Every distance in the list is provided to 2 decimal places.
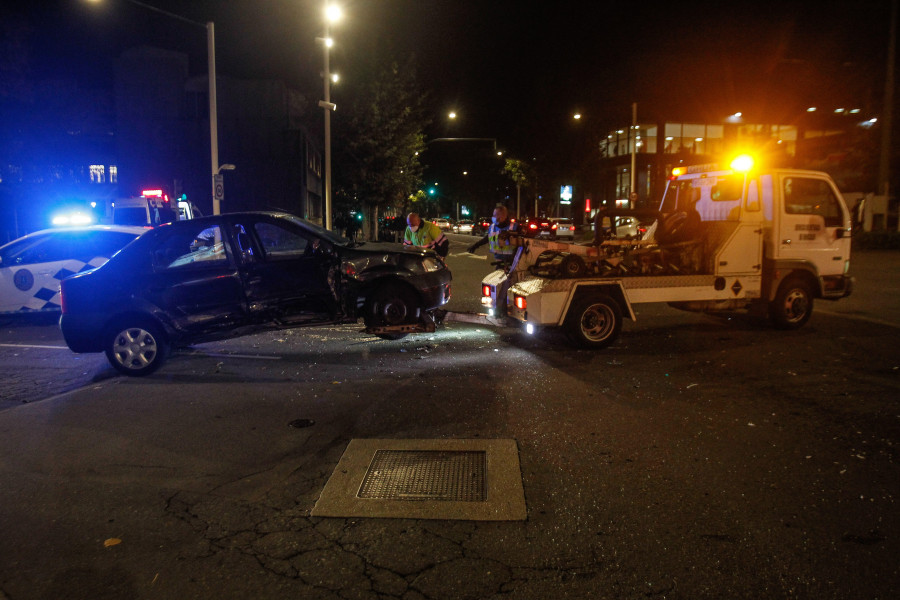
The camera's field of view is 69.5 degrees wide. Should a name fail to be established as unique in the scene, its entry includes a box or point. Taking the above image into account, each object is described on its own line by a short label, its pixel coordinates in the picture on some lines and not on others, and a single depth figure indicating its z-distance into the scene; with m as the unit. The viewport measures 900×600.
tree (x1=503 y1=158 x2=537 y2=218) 45.63
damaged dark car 7.52
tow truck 8.43
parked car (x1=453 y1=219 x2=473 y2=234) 62.12
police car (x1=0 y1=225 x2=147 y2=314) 10.93
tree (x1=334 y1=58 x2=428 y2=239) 28.02
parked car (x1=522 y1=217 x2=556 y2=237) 31.61
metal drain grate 4.43
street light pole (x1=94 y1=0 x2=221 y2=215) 16.70
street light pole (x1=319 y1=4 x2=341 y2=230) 19.17
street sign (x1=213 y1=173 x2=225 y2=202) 16.45
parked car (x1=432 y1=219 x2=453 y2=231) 63.88
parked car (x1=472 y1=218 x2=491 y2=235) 52.64
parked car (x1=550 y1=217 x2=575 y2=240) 40.76
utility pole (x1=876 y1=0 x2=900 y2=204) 24.11
